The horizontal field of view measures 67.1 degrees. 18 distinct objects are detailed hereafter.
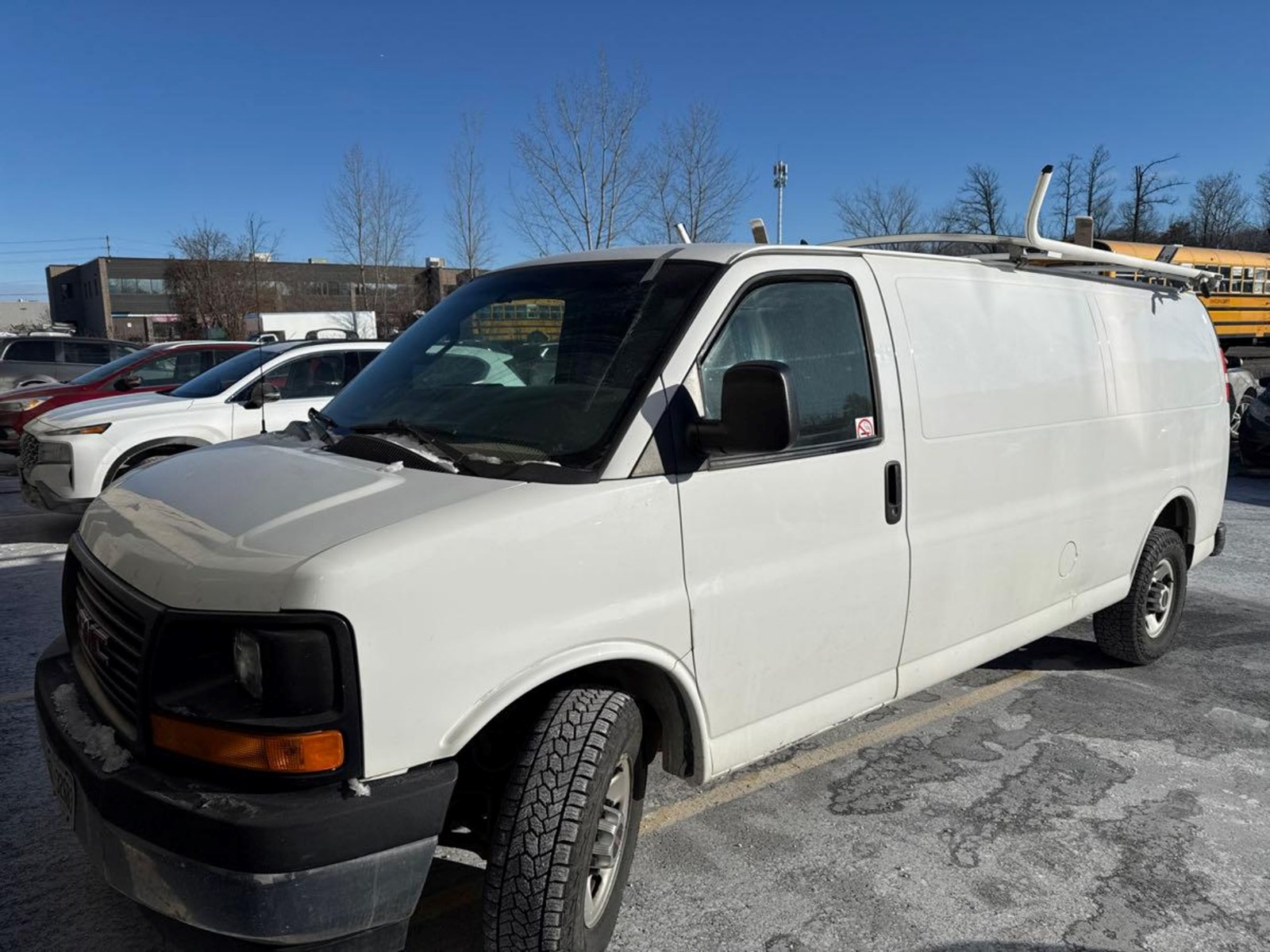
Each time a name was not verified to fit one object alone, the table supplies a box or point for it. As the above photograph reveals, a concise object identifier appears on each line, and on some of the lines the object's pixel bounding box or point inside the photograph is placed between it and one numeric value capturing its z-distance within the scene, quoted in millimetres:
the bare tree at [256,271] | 42075
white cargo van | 2102
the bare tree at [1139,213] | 35844
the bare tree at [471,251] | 21422
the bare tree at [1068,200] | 35219
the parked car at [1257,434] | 12477
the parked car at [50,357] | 17250
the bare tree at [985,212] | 37594
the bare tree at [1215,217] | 48312
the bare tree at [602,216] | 17125
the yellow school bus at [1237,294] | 21125
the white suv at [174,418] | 7816
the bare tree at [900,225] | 24469
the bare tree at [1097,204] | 36844
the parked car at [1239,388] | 17008
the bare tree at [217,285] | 43125
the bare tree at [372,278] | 26609
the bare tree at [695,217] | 17391
